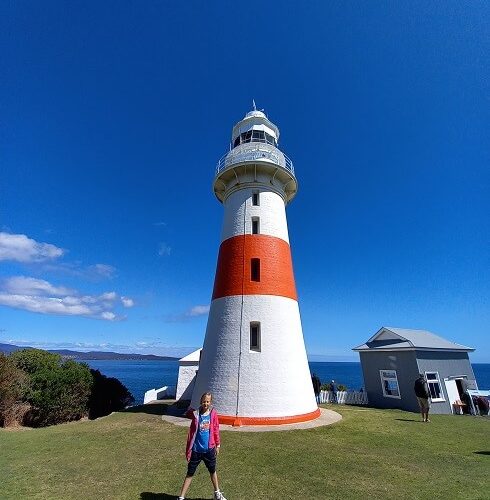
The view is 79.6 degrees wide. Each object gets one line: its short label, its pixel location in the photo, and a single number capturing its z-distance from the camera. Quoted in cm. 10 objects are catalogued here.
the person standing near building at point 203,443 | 523
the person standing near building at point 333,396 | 1904
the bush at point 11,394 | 1508
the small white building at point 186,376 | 2097
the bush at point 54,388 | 1581
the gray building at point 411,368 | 1638
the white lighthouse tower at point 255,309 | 1212
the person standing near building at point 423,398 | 1308
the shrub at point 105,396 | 1797
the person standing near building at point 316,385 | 1809
